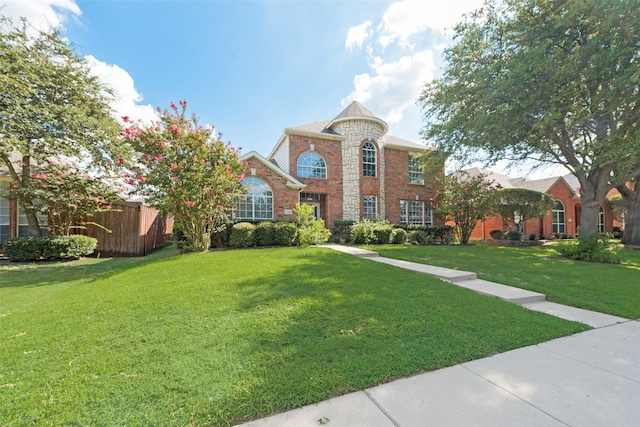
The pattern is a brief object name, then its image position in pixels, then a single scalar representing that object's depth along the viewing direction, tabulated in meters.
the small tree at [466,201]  14.77
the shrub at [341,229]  14.04
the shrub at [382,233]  13.01
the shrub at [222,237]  10.74
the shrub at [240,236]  10.59
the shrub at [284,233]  11.30
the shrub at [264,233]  11.16
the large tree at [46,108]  8.80
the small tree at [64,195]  9.51
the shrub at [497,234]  16.58
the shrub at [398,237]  13.65
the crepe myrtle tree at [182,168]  8.25
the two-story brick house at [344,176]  13.19
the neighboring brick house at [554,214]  19.97
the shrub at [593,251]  9.13
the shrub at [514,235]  16.06
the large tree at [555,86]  8.18
